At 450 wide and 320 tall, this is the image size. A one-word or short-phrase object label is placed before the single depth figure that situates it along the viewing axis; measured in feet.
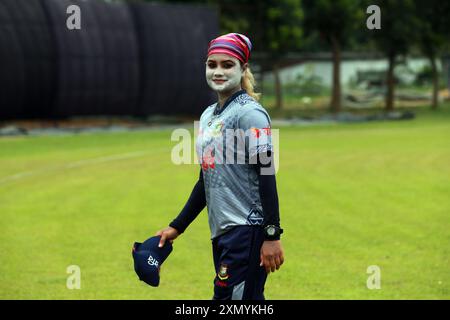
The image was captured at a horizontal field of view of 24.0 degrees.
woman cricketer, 19.61
